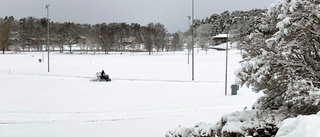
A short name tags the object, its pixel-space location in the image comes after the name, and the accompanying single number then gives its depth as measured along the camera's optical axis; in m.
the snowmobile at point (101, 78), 37.59
